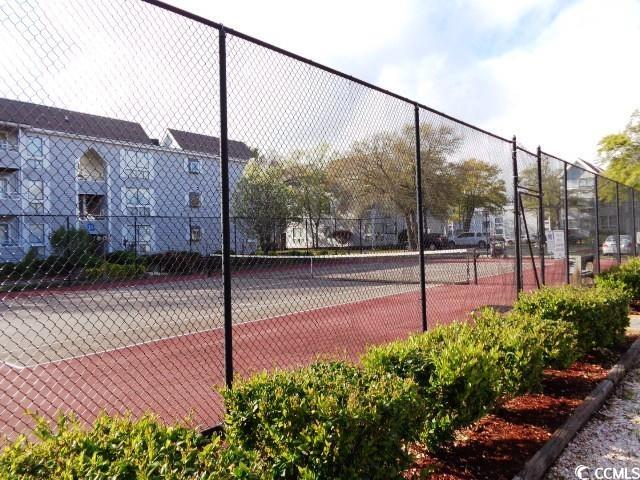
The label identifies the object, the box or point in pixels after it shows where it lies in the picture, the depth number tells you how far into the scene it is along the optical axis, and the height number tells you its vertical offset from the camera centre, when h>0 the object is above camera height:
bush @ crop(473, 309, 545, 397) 3.46 -0.91
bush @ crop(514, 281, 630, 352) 4.91 -0.80
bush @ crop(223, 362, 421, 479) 2.02 -0.87
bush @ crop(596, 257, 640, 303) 7.70 -0.66
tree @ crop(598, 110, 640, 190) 18.04 +3.52
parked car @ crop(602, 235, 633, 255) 15.06 -0.26
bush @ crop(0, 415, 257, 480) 1.58 -0.78
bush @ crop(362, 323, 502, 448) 2.90 -0.90
